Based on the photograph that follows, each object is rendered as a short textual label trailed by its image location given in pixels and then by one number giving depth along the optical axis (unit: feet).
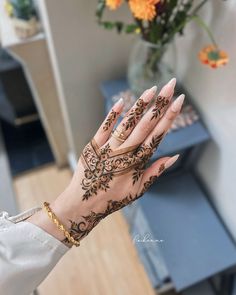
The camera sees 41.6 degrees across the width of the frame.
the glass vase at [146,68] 2.84
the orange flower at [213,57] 2.21
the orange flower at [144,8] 2.09
